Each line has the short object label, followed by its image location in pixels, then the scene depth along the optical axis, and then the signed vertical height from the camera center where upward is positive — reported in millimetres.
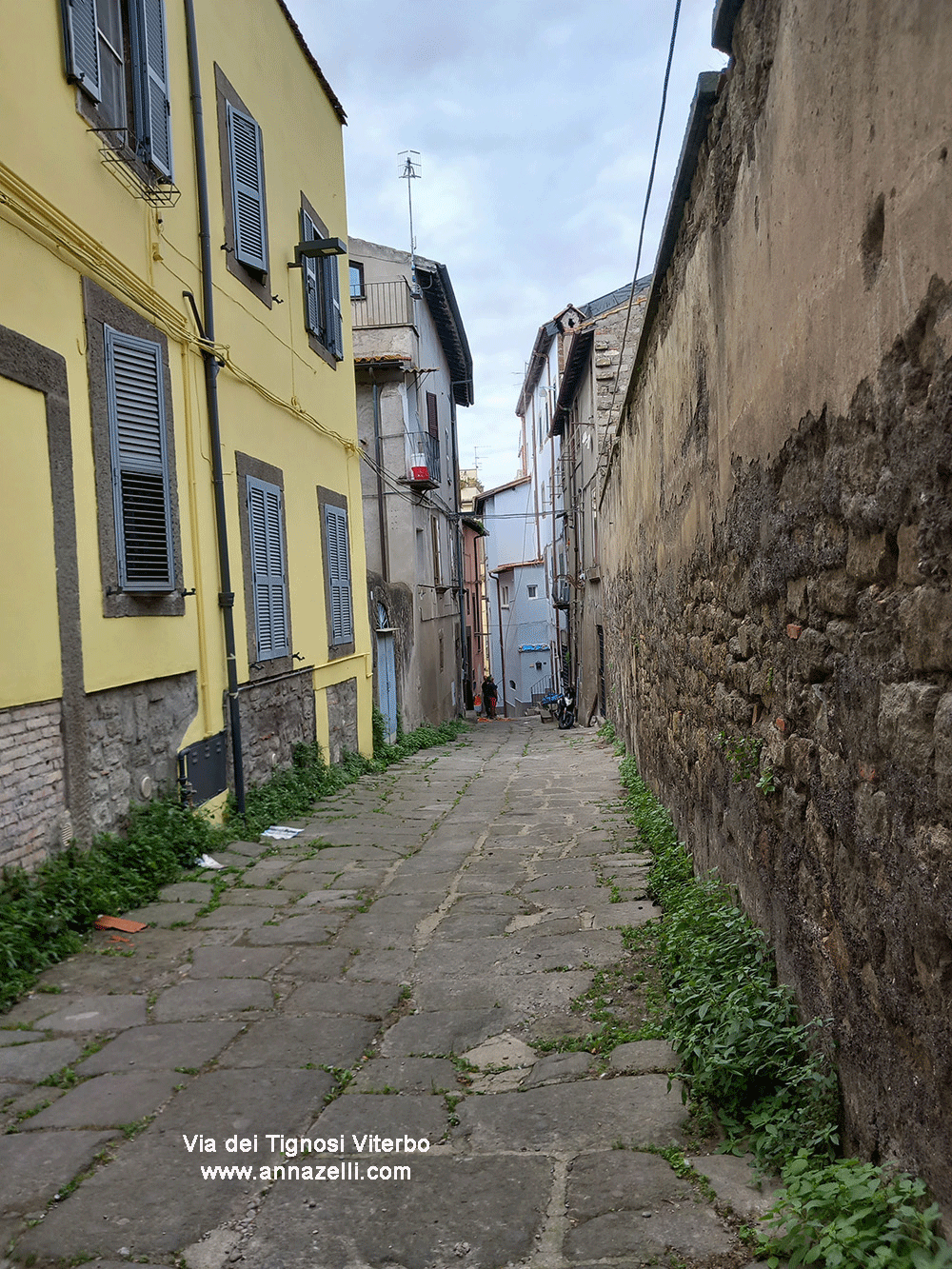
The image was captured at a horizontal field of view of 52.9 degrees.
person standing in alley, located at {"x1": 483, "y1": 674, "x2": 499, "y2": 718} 27922 -2383
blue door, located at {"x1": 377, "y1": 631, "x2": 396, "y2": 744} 14000 -813
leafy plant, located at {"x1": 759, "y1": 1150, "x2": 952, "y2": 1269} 1710 -1200
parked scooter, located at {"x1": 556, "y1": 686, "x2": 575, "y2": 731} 20922 -2212
